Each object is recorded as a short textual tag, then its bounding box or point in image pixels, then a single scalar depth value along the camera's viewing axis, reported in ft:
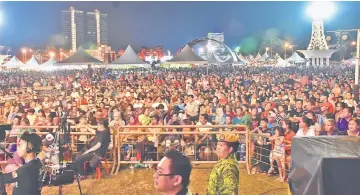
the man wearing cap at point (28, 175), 14.55
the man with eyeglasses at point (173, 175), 9.64
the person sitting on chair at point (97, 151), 22.03
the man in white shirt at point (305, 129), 21.08
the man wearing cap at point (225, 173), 12.25
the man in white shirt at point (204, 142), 25.05
